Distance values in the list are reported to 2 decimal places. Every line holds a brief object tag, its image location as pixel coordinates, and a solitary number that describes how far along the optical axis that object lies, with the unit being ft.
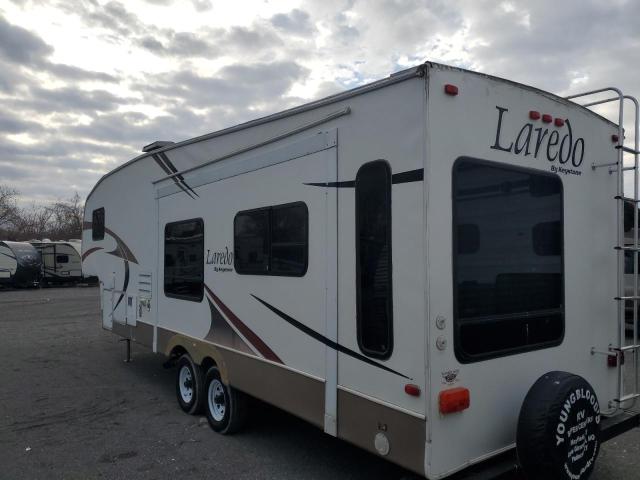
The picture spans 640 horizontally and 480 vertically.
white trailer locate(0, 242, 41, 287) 75.31
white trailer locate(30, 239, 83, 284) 83.76
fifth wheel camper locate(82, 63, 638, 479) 9.38
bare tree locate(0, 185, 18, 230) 152.05
